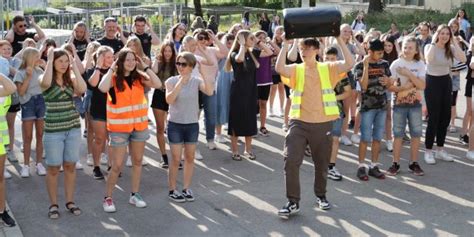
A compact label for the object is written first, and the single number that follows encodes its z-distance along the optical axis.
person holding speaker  6.54
